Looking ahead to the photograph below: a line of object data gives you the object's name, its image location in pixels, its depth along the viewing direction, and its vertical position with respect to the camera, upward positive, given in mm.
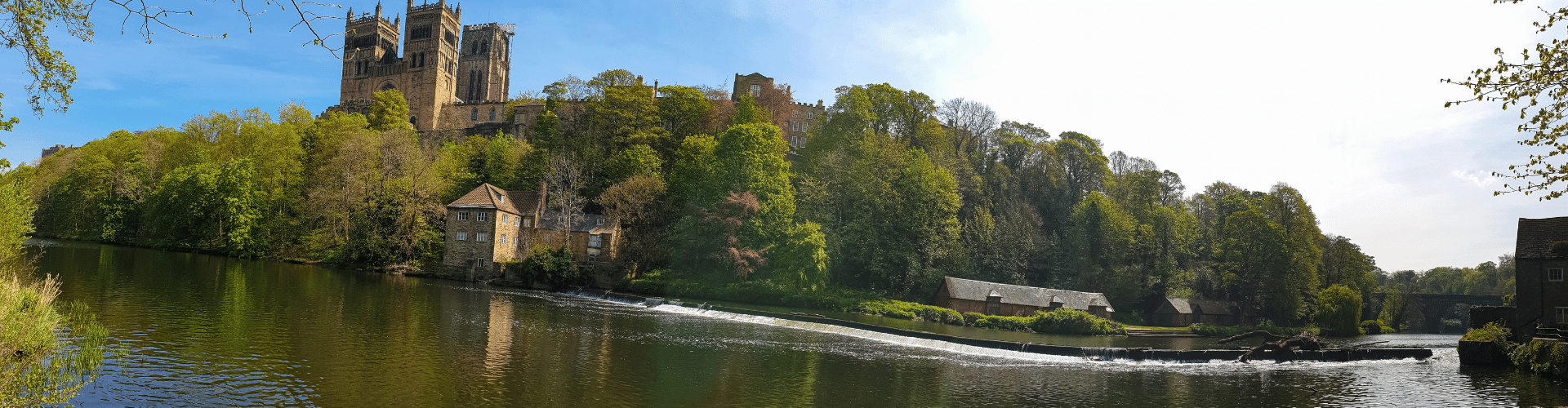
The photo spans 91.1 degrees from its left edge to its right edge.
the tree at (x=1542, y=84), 11359 +3141
